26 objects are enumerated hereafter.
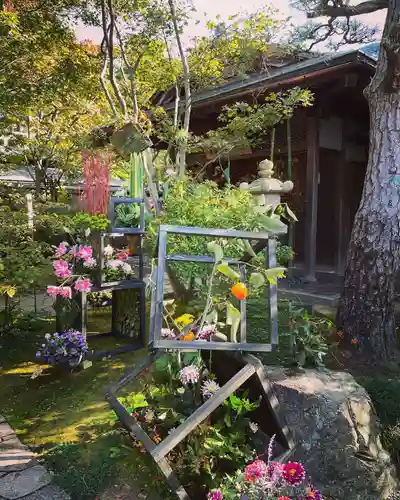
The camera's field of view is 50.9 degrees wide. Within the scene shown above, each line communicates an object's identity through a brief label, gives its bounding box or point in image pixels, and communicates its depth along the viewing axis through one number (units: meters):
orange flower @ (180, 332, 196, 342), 2.14
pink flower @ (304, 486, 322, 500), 1.94
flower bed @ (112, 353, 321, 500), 2.26
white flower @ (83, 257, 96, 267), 3.90
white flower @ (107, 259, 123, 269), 4.12
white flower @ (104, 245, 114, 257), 4.14
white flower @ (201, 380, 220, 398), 2.30
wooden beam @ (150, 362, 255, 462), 1.92
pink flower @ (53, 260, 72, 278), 3.72
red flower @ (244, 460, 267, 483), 1.91
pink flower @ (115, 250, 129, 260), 4.34
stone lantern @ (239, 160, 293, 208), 5.69
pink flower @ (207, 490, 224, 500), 1.89
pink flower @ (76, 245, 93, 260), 3.88
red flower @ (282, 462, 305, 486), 1.89
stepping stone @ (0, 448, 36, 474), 2.61
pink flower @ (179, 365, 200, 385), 2.29
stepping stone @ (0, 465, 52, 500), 2.35
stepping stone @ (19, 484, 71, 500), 2.33
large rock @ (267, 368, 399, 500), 2.57
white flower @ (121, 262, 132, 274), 4.29
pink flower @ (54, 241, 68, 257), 3.95
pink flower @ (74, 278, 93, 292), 3.81
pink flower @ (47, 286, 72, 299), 3.64
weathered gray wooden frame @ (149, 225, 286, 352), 1.98
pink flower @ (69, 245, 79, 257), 3.96
